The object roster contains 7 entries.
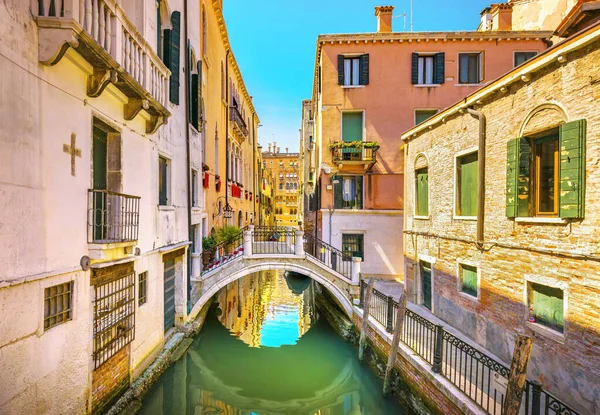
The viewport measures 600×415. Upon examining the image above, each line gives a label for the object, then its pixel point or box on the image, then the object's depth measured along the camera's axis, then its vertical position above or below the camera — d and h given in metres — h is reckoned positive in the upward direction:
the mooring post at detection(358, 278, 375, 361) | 9.95 -3.21
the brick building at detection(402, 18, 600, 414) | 5.28 -0.18
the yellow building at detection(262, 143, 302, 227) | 58.22 +4.20
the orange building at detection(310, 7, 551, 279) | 15.43 +4.57
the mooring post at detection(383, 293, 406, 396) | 7.59 -2.97
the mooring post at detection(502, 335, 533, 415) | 4.64 -2.21
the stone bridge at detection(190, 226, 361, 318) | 11.47 -1.99
